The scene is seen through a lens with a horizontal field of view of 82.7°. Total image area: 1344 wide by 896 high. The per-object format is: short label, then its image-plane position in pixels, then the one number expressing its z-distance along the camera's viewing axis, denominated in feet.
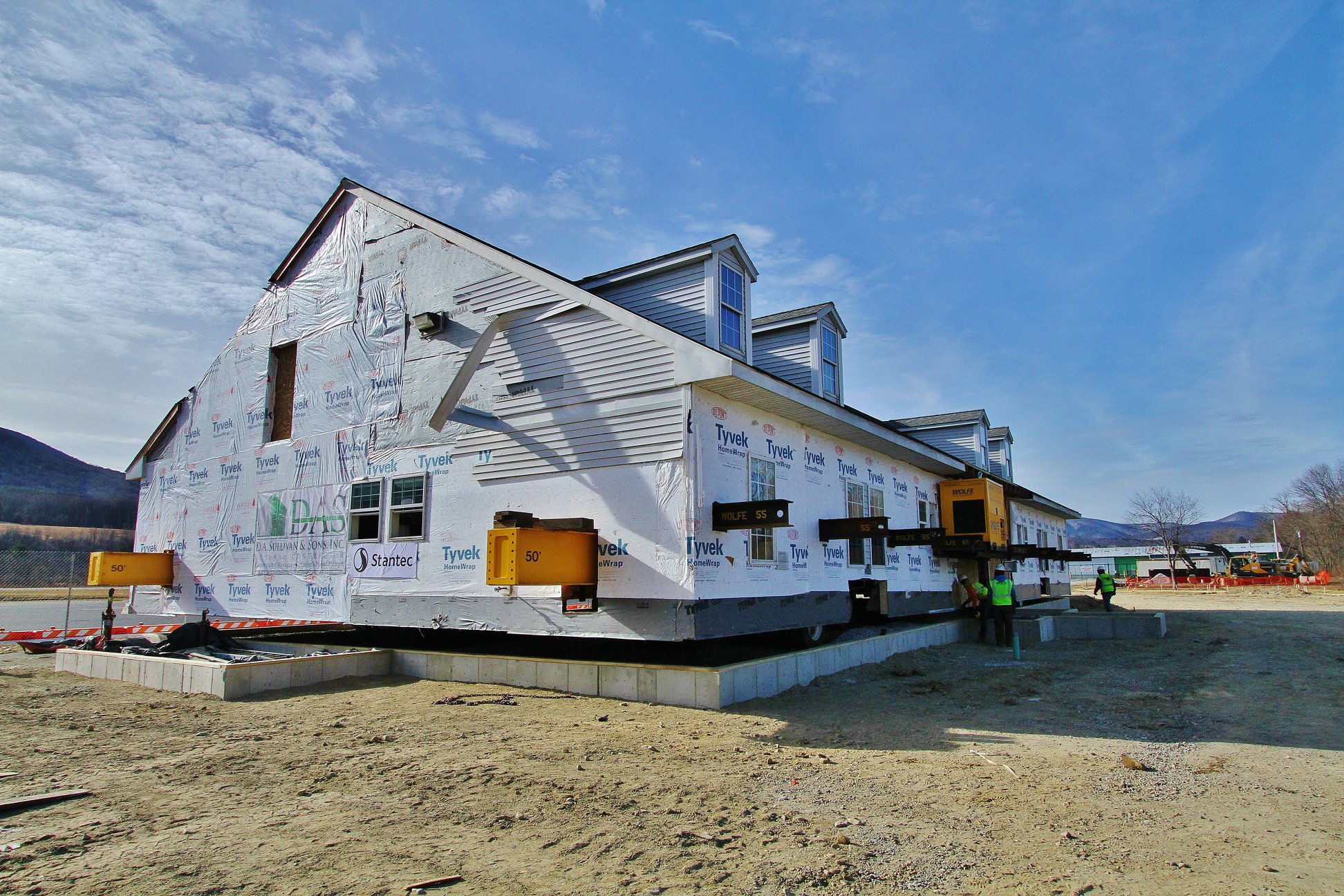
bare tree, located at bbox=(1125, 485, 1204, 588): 209.67
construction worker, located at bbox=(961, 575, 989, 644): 55.31
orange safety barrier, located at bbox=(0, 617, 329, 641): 47.14
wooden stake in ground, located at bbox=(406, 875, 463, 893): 13.29
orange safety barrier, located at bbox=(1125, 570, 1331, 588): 168.35
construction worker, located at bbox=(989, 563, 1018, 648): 51.49
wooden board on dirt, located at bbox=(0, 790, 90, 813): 17.49
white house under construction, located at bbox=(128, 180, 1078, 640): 34.24
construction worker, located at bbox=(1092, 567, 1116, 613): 75.41
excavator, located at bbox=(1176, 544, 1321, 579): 178.50
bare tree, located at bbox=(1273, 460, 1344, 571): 247.09
